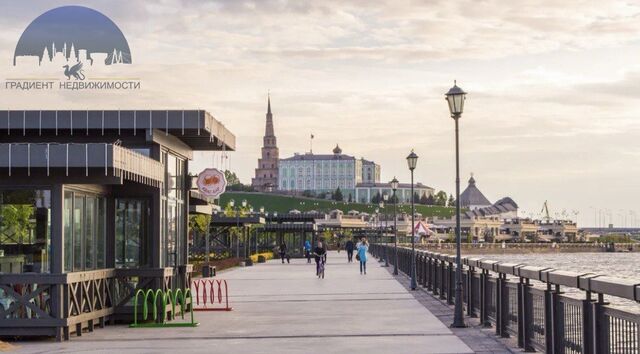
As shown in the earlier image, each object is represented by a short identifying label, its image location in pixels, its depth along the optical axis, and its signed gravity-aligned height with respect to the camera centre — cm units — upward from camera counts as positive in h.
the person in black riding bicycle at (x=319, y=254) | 4538 -163
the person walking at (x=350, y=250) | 7312 -239
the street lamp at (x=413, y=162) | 4242 +211
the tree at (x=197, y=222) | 7531 -54
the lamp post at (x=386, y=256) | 6572 -262
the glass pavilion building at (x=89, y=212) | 1906 +8
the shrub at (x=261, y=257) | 7574 -306
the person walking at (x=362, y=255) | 5062 -188
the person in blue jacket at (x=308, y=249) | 7507 -239
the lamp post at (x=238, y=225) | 6925 -66
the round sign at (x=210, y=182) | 2694 +83
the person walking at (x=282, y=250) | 7499 -245
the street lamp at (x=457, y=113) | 2314 +219
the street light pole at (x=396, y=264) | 5059 -232
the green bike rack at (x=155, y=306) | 2161 -185
